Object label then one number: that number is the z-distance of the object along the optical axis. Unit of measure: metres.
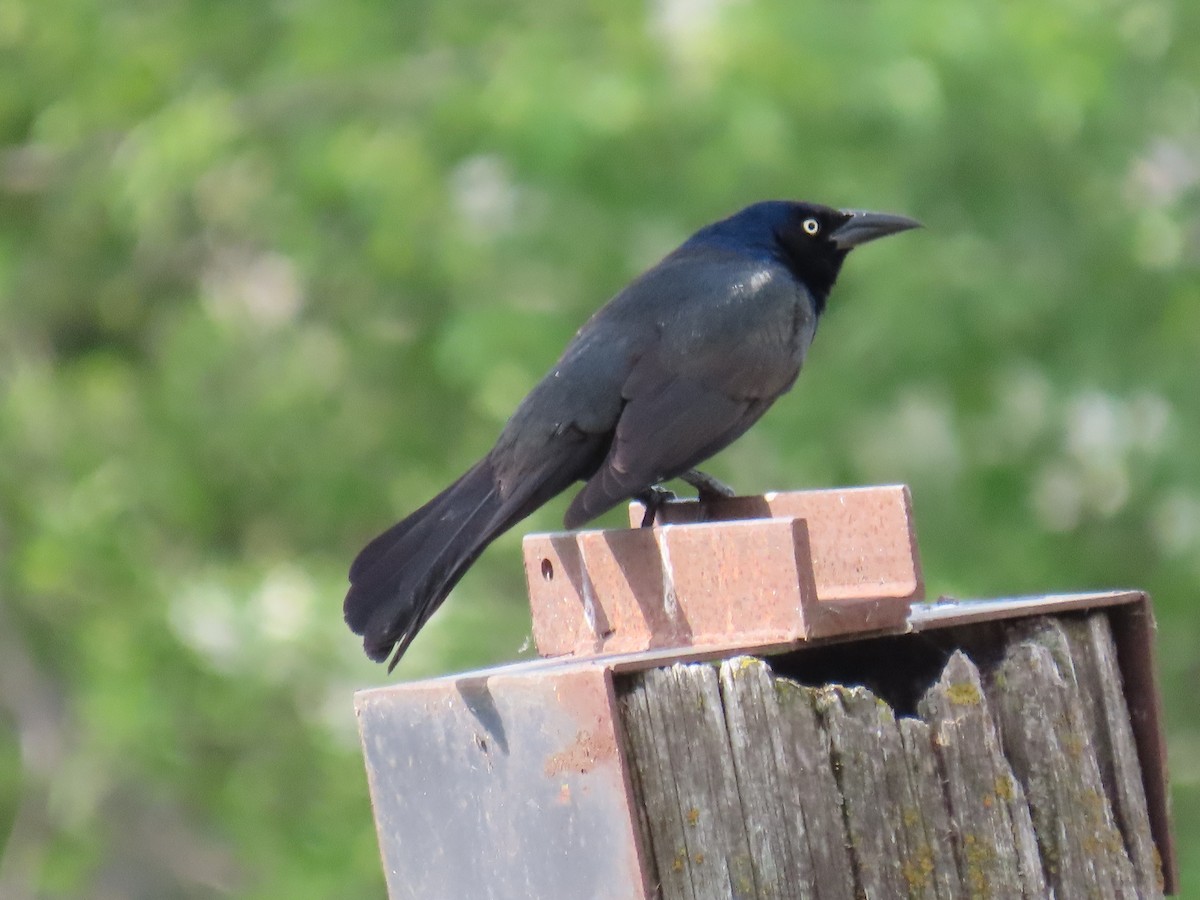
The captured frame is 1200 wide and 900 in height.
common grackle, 6.43
